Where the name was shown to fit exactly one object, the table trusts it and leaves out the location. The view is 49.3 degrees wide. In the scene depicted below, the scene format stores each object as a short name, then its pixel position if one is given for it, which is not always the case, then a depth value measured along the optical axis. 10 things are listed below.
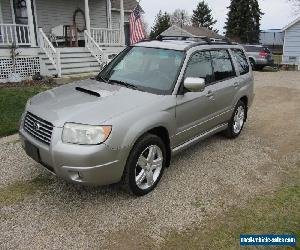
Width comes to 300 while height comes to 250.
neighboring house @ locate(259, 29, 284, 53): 42.69
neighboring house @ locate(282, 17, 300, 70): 25.39
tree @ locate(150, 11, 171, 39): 44.72
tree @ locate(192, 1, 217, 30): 61.03
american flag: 16.48
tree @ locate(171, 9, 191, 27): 72.88
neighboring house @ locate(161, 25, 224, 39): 39.29
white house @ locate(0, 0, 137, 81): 12.91
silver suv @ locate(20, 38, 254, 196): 3.54
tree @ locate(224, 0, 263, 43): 43.59
